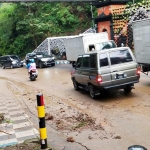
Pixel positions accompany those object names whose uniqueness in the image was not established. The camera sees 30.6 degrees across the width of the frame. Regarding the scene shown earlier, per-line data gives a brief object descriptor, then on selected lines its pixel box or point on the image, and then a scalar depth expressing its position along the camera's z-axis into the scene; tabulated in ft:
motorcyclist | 59.72
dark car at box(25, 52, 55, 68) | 88.74
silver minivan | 32.07
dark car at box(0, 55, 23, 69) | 101.35
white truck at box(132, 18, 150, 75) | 38.34
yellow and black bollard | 16.28
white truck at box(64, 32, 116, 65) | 63.26
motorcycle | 59.21
